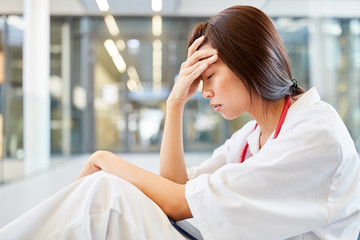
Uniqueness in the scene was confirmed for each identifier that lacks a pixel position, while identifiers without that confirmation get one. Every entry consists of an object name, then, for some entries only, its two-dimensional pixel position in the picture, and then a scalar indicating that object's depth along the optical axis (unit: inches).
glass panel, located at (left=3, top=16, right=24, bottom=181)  144.2
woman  30.7
